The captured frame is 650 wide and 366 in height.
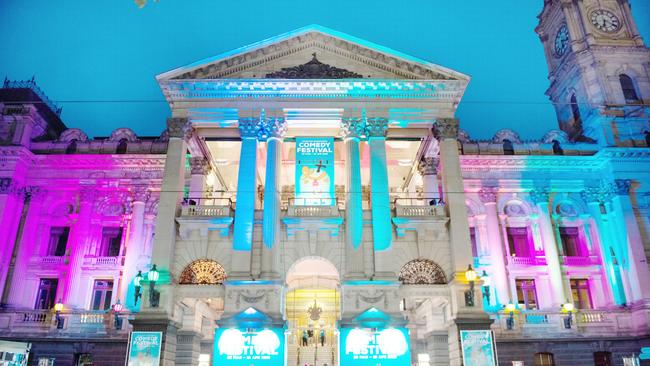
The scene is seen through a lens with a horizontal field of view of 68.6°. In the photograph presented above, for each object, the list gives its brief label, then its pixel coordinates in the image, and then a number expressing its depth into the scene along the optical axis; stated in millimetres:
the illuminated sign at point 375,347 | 23859
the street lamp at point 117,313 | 29906
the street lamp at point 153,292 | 24306
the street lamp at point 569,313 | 30641
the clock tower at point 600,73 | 37344
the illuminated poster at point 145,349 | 23516
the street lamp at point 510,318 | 30422
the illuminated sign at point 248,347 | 23688
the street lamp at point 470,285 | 24170
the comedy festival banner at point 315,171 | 26797
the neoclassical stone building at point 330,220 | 26141
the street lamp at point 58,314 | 30250
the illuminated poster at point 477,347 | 23797
